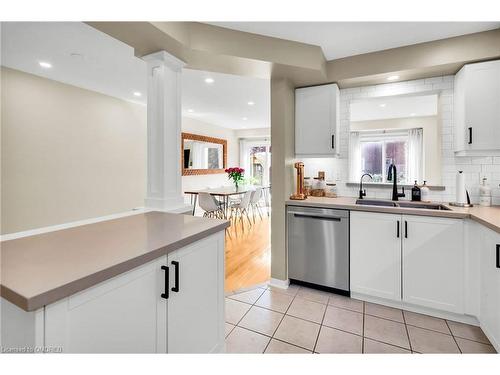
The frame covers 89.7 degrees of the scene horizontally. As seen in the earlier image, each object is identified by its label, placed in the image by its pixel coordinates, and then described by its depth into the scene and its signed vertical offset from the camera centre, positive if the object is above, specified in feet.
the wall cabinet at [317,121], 8.82 +2.33
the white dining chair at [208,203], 15.34 -1.06
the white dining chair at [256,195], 17.98 -0.69
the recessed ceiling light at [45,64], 8.96 +4.44
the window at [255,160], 25.64 +2.66
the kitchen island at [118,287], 2.46 -1.25
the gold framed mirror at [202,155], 19.06 +2.60
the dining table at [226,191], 15.46 -0.35
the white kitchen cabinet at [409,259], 6.60 -2.06
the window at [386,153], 10.31 +1.50
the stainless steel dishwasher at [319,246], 7.90 -1.99
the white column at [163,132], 6.47 +1.43
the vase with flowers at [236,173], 17.70 +0.91
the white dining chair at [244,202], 16.75 -1.12
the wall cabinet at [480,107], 6.82 +2.17
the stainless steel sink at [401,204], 7.85 -0.61
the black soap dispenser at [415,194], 8.43 -0.28
